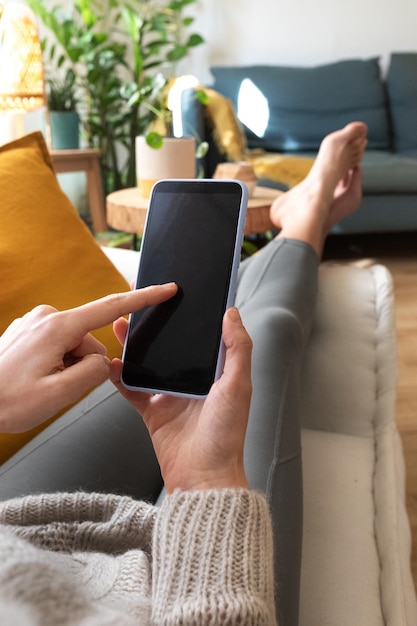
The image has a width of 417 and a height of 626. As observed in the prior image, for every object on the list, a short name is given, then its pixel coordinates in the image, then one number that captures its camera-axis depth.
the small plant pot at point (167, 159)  1.62
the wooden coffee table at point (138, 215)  1.61
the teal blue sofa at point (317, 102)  3.10
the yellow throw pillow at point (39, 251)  0.67
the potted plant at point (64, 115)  2.71
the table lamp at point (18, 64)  1.78
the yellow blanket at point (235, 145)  2.63
